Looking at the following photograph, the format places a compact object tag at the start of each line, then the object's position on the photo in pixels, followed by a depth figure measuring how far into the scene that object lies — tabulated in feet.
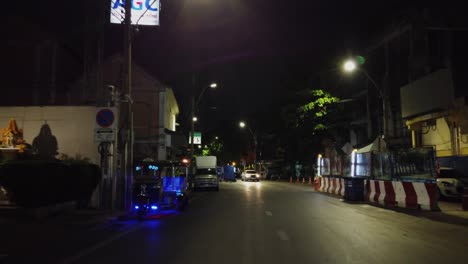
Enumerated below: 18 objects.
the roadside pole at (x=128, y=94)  61.26
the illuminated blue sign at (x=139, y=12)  72.49
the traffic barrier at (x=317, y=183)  115.77
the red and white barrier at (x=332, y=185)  94.50
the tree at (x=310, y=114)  148.87
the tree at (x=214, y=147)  308.07
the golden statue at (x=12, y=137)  65.82
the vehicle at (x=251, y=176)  204.23
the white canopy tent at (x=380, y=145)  89.19
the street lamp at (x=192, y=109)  148.77
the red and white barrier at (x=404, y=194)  60.83
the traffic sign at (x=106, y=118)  58.85
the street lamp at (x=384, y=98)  86.79
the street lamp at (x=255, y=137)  253.63
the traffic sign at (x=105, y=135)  58.34
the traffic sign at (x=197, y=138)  209.77
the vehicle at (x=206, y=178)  121.49
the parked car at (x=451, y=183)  75.97
